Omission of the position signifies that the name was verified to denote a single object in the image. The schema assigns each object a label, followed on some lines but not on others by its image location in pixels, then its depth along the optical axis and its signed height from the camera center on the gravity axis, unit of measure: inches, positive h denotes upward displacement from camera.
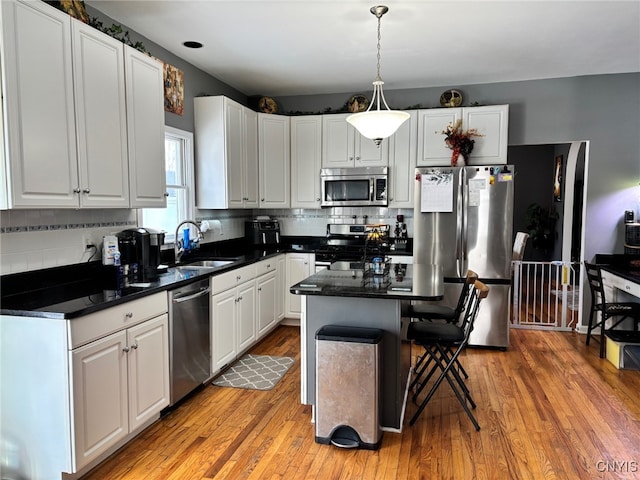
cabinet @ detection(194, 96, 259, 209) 167.5 +22.4
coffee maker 120.0 -11.5
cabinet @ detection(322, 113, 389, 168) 195.9 +27.6
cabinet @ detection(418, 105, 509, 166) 179.2 +32.1
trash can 98.0 -39.4
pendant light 111.9 +22.7
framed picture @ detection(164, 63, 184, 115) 150.0 +41.3
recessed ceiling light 144.6 +53.8
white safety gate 193.5 -49.5
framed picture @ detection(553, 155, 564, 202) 305.3 +21.2
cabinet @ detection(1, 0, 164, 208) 82.0 +20.2
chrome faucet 148.0 -12.5
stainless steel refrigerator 167.2 -7.6
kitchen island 101.3 -25.0
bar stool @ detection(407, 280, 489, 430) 108.8 -30.9
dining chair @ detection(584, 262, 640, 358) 154.5 -33.9
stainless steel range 189.5 -16.0
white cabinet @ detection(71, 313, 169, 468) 84.4 -37.2
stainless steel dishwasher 114.1 -35.0
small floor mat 136.7 -53.3
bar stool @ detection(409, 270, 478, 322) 126.6 -29.9
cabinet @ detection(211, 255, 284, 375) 136.7 -34.7
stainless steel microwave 194.2 +10.4
